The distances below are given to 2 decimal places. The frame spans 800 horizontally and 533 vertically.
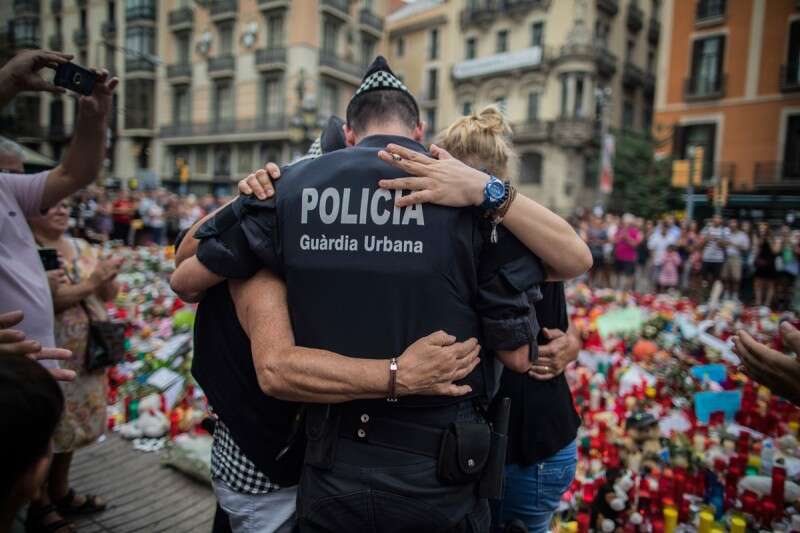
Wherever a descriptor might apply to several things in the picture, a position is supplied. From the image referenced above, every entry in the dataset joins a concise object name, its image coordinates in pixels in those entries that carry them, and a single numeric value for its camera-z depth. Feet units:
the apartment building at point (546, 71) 99.91
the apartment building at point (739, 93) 71.67
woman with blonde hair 6.39
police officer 4.71
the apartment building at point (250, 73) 105.60
